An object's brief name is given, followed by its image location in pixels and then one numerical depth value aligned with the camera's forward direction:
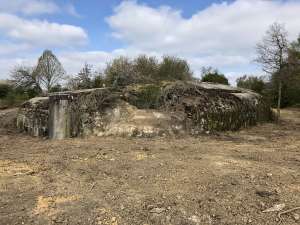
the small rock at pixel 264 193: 3.11
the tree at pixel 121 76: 7.53
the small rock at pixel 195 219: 2.65
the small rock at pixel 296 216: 2.66
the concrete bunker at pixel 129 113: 6.38
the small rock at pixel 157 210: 2.79
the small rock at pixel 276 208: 2.81
